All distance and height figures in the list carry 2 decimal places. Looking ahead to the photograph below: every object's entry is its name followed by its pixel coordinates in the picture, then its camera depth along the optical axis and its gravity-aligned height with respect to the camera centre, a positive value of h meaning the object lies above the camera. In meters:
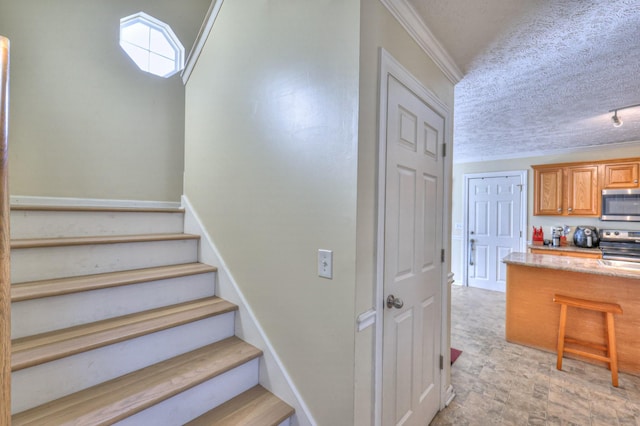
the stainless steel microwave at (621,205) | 3.76 +0.22
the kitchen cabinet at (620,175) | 3.78 +0.64
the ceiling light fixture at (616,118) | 2.76 +1.04
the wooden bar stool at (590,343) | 2.29 -1.00
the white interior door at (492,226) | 4.79 -0.15
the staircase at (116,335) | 1.11 -0.58
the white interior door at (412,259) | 1.38 -0.25
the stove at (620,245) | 3.71 -0.33
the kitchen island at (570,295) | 2.45 -0.78
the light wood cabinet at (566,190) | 4.05 +0.45
